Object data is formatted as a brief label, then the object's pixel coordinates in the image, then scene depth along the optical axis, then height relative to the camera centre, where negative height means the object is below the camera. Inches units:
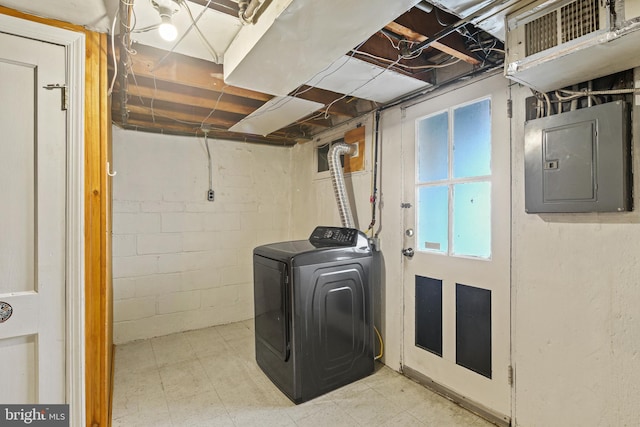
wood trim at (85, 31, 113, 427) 55.3 -2.2
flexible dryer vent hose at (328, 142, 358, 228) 113.6 +10.6
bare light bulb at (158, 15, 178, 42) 53.5 +32.6
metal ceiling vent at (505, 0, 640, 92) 44.7 +27.2
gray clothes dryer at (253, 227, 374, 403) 86.2 -30.2
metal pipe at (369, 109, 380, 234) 110.1 +14.6
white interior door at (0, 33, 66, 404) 50.6 -1.1
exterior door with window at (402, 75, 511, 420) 76.3 -8.5
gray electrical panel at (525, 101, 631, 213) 56.1 +10.1
